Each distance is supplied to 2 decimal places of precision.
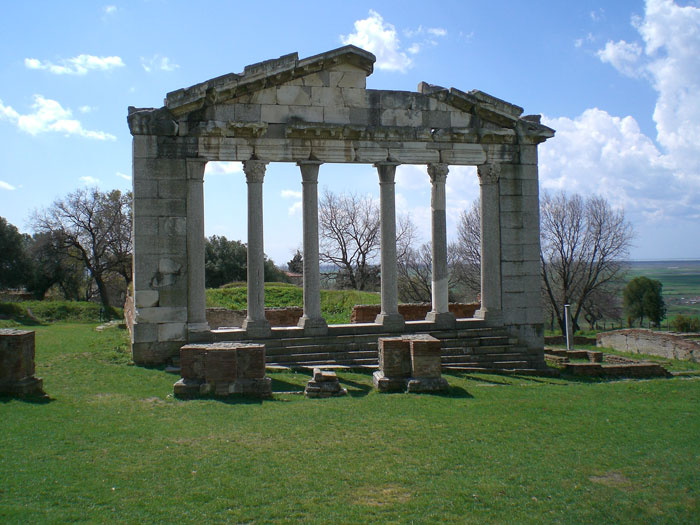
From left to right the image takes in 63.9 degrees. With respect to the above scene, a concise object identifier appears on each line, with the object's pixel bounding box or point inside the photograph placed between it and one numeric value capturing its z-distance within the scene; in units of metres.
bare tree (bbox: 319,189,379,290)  39.31
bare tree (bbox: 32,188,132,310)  41.38
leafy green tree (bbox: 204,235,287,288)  40.12
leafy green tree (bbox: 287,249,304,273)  48.72
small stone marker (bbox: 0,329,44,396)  9.80
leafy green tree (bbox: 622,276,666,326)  47.75
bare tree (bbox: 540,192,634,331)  36.69
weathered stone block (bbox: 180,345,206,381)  10.88
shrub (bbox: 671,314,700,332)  37.59
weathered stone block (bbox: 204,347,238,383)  10.71
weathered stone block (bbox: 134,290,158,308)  14.20
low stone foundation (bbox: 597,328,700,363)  22.04
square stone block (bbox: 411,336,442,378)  11.52
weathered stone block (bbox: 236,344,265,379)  10.87
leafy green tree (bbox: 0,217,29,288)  39.47
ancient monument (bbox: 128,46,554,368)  14.38
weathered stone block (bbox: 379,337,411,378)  11.71
